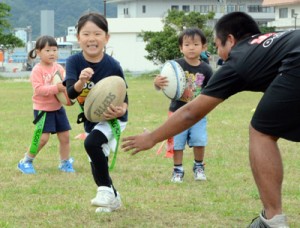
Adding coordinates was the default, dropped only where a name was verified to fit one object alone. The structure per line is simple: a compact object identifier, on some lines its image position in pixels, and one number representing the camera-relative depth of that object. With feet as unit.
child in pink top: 29.71
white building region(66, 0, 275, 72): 256.52
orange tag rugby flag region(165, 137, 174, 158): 28.86
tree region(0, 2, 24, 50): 165.17
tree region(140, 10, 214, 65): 153.58
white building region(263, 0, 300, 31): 238.89
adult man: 16.94
